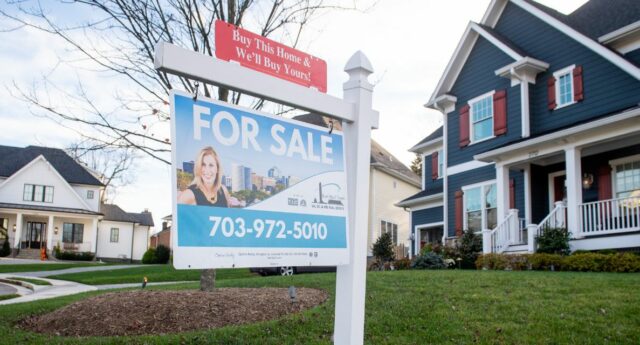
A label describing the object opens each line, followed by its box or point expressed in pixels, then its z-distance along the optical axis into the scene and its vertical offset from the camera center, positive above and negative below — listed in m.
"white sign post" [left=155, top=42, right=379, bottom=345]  3.27 +0.77
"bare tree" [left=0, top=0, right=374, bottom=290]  7.96 +3.07
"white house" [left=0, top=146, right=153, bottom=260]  37.53 +2.29
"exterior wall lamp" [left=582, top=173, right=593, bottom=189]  15.02 +1.92
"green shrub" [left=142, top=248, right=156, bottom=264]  34.59 -0.86
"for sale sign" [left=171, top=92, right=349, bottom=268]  2.81 +0.31
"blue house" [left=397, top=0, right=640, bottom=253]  13.66 +3.63
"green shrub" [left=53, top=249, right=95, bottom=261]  36.47 -0.96
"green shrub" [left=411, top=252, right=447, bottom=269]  14.58 -0.32
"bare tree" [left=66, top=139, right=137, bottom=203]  42.43 +5.05
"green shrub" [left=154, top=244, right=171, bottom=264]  34.50 -0.72
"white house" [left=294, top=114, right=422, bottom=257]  30.06 +3.01
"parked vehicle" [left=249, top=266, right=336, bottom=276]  17.55 -0.80
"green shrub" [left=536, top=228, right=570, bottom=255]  13.50 +0.27
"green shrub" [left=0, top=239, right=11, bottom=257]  34.81 -0.65
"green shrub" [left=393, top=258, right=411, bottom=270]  16.90 -0.45
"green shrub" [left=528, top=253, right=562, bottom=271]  12.79 -0.21
